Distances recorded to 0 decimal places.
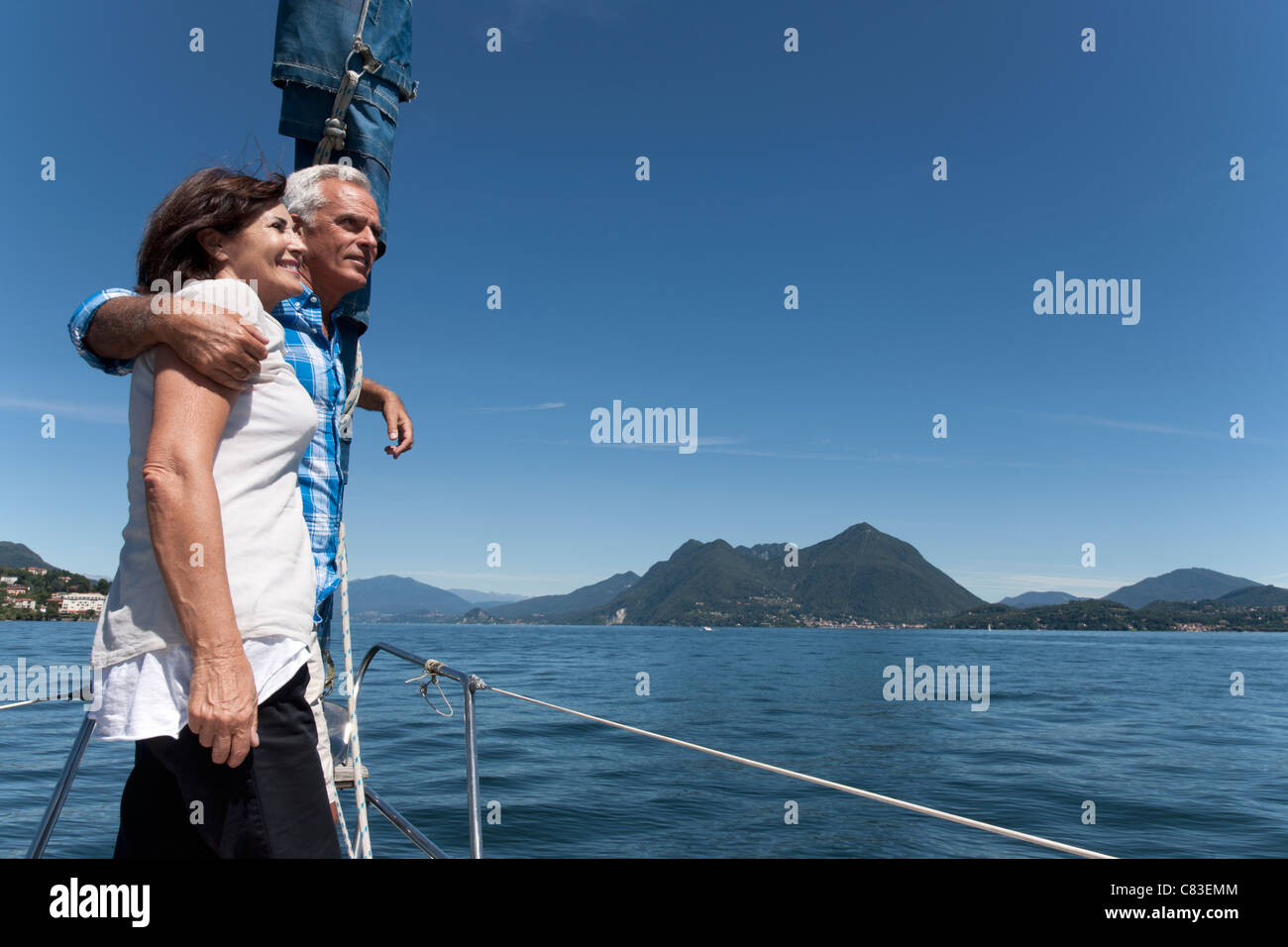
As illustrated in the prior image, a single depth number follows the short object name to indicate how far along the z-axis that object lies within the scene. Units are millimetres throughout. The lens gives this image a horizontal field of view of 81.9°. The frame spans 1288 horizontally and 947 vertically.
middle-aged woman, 1075
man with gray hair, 1655
